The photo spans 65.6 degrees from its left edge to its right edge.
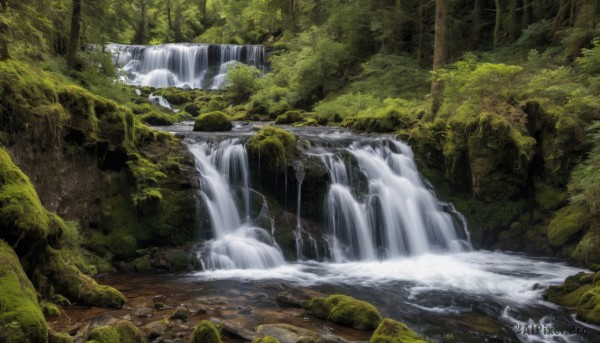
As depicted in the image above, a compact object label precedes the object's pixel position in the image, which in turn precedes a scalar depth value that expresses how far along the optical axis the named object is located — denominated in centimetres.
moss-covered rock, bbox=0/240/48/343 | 401
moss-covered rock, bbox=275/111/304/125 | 2067
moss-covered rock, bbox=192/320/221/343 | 514
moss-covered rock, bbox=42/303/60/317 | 564
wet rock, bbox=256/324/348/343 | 546
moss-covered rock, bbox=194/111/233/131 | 1596
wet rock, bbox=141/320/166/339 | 554
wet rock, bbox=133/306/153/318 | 630
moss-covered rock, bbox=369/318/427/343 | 554
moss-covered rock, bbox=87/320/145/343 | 457
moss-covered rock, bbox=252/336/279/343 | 502
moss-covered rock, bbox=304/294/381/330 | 656
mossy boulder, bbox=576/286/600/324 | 706
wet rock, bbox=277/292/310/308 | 740
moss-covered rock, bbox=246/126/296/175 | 1195
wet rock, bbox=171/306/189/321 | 626
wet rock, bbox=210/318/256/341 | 579
